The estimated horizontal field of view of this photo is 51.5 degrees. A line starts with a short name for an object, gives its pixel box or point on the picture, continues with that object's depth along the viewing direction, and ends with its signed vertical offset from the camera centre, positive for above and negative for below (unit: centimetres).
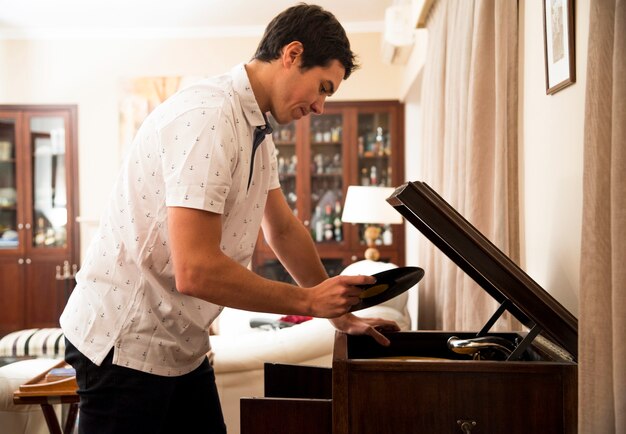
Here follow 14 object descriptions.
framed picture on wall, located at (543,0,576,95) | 157 +43
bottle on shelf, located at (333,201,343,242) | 591 -10
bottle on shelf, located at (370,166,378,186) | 591 +35
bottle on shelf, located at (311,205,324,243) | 590 -9
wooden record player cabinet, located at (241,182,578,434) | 105 -28
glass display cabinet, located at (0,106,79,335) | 599 +7
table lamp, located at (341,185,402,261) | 437 +6
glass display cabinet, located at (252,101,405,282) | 589 +46
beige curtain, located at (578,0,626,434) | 99 -4
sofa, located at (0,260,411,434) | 277 -62
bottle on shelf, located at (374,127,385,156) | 592 +66
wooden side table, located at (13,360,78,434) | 231 -62
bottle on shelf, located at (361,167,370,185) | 595 +35
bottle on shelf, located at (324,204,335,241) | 590 -8
